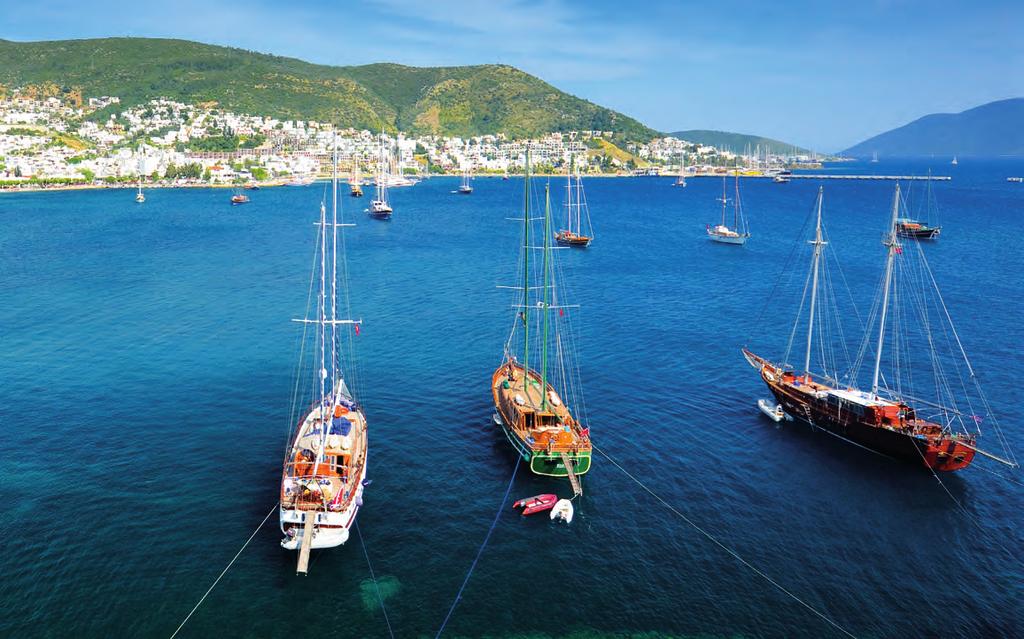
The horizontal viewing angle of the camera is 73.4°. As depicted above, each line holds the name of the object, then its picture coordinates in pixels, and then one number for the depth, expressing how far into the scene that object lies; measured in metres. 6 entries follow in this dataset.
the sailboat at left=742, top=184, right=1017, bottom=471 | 41.69
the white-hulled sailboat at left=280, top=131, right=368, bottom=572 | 32.62
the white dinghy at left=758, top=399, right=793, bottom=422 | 49.59
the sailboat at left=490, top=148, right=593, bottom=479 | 40.12
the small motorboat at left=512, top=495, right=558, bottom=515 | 37.44
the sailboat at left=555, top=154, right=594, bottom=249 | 127.25
